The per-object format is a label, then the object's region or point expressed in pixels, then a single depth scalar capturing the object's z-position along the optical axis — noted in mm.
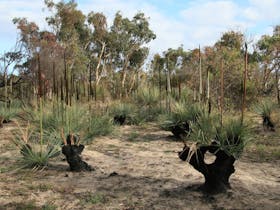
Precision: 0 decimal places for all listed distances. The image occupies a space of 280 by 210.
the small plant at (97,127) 8970
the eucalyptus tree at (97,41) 32188
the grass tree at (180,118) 9664
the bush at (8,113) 12781
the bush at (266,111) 11288
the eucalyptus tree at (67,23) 29019
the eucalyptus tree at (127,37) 32844
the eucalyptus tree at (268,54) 18500
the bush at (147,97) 14852
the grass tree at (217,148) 5020
